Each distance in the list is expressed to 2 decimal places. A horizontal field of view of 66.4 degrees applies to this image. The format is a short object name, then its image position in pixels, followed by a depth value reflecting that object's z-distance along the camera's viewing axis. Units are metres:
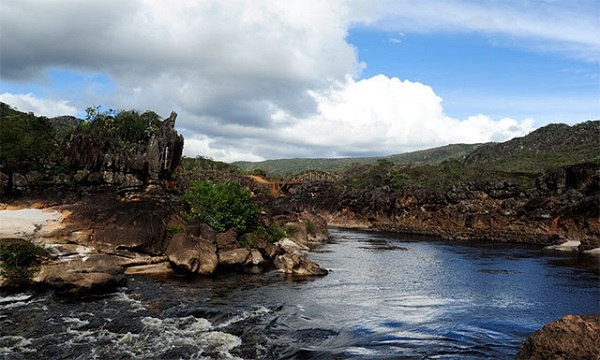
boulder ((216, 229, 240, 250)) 36.94
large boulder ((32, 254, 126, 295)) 26.20
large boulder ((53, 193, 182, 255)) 33.84
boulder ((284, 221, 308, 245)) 57.00
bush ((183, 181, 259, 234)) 39.66
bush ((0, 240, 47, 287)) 26.91
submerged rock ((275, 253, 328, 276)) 35.75
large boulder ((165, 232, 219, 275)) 32.53
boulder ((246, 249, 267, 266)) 37.22
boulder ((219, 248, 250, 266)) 35.12
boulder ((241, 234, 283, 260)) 39.56
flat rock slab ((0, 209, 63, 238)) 31.80
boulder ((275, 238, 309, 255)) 48.94
